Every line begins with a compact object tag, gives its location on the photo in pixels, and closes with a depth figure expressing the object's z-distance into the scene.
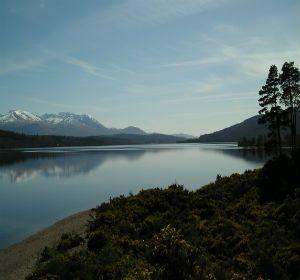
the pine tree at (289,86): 59.81
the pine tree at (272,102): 61.09
